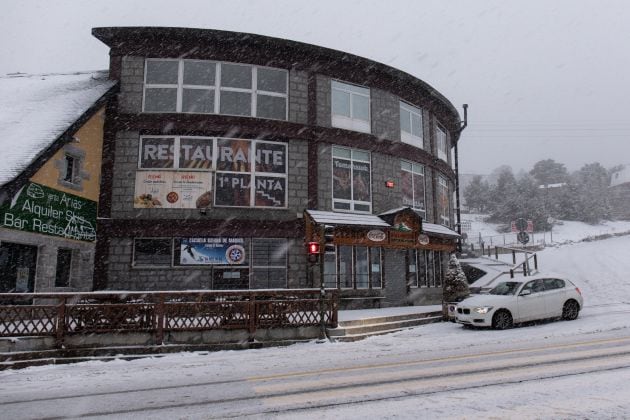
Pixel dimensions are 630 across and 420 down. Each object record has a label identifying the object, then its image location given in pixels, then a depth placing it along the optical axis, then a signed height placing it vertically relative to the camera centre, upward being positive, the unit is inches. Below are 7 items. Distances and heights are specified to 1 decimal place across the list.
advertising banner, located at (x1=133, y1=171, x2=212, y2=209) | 733.3 +136.7
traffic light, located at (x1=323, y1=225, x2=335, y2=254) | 573.9 +53.6
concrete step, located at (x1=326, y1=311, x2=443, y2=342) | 539.8 -55.8
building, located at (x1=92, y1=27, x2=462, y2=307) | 727.1 +174.6
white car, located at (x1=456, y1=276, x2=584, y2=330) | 565.0 -28.1
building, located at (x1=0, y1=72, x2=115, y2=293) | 577.3 +120.9
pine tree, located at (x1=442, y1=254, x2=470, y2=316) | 693.3 -10.2
